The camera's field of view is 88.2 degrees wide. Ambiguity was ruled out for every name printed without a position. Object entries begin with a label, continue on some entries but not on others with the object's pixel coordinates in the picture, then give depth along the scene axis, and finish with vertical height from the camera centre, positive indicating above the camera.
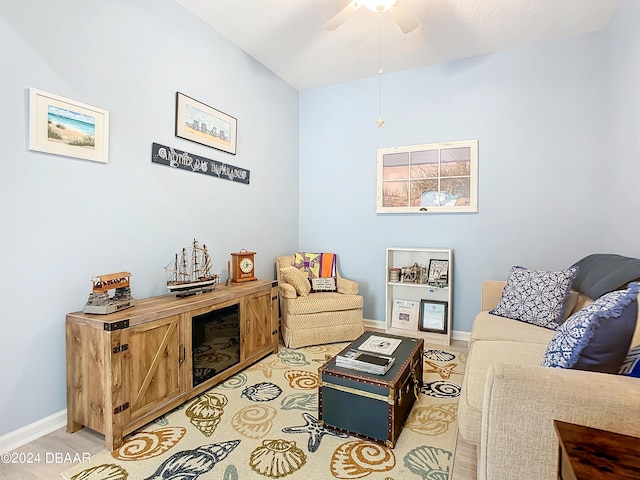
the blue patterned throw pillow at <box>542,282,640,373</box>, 1.09 -0.33
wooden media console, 1.69 -0.72
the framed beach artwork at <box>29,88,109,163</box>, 1.77 +0.61
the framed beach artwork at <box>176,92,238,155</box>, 2.59 +0.94
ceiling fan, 2.07 +1.47
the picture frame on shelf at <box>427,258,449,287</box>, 3.36 -0.37
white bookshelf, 3.34 -0.65
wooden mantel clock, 2.90 -0.28
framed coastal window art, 3.36 +0.63
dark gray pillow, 1.78 -0.21
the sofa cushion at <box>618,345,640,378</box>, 1.08 -0.42
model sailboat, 2.32 -0.29
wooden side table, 0.61 -0.43
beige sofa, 0.93 -0.51
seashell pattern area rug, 1.53 -1.09
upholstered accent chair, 3.11 -0.75
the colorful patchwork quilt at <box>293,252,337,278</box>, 3.71 -0.32
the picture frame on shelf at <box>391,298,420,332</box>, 3.54 -0.83
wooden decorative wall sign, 2.44 +0.59
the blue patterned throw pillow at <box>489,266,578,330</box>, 2.26 -0.42
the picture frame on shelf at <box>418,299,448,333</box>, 3.39 -0.82
